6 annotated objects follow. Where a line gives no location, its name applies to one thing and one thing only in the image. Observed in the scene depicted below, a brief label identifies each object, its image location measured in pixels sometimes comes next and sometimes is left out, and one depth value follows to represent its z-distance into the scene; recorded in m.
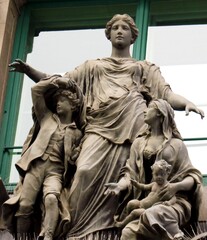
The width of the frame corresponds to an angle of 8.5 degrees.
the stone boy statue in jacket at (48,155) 16.59
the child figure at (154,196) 15.95
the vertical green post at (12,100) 18.73
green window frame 20.16
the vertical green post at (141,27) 19.62
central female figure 16.52
